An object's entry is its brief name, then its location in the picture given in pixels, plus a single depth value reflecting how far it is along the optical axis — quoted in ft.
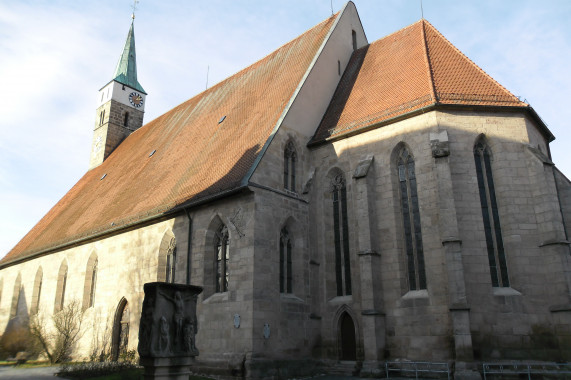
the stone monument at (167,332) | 26.43
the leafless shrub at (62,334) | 58.18
